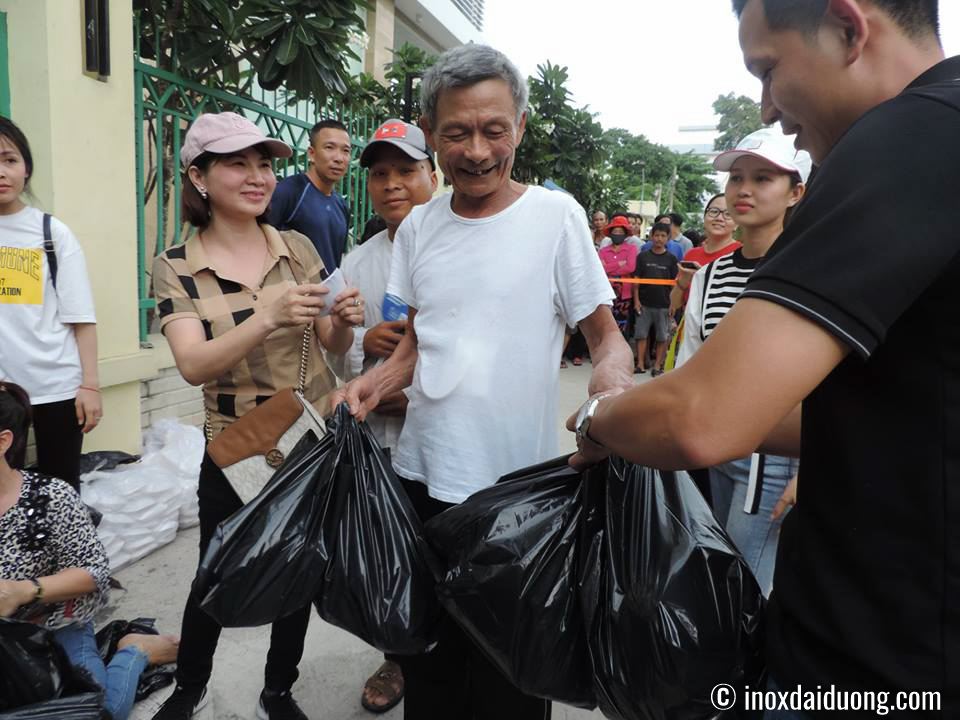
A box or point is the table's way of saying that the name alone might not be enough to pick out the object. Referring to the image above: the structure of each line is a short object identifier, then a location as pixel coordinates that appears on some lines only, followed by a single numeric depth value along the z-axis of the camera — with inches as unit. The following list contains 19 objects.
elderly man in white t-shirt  64.2
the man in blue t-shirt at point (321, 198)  160.1
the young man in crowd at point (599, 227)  426.0
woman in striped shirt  85.6
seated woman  74.0
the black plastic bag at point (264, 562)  56.5
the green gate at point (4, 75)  118.0
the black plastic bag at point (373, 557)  56.2
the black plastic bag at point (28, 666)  65.2
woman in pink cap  75.8
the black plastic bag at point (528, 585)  48.6
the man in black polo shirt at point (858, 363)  27.4
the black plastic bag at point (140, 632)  88.8
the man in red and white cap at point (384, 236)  90.1
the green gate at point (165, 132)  149.3
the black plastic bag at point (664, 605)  41.9
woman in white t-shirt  99.6
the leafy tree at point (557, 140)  373.1
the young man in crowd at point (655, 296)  332.2
